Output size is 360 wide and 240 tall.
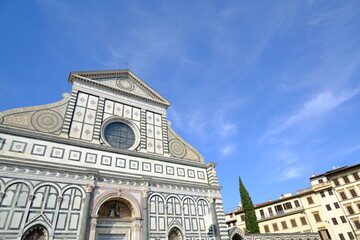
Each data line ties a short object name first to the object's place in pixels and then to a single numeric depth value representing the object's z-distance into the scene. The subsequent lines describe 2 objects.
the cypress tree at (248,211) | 25.69
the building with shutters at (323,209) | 27.30
